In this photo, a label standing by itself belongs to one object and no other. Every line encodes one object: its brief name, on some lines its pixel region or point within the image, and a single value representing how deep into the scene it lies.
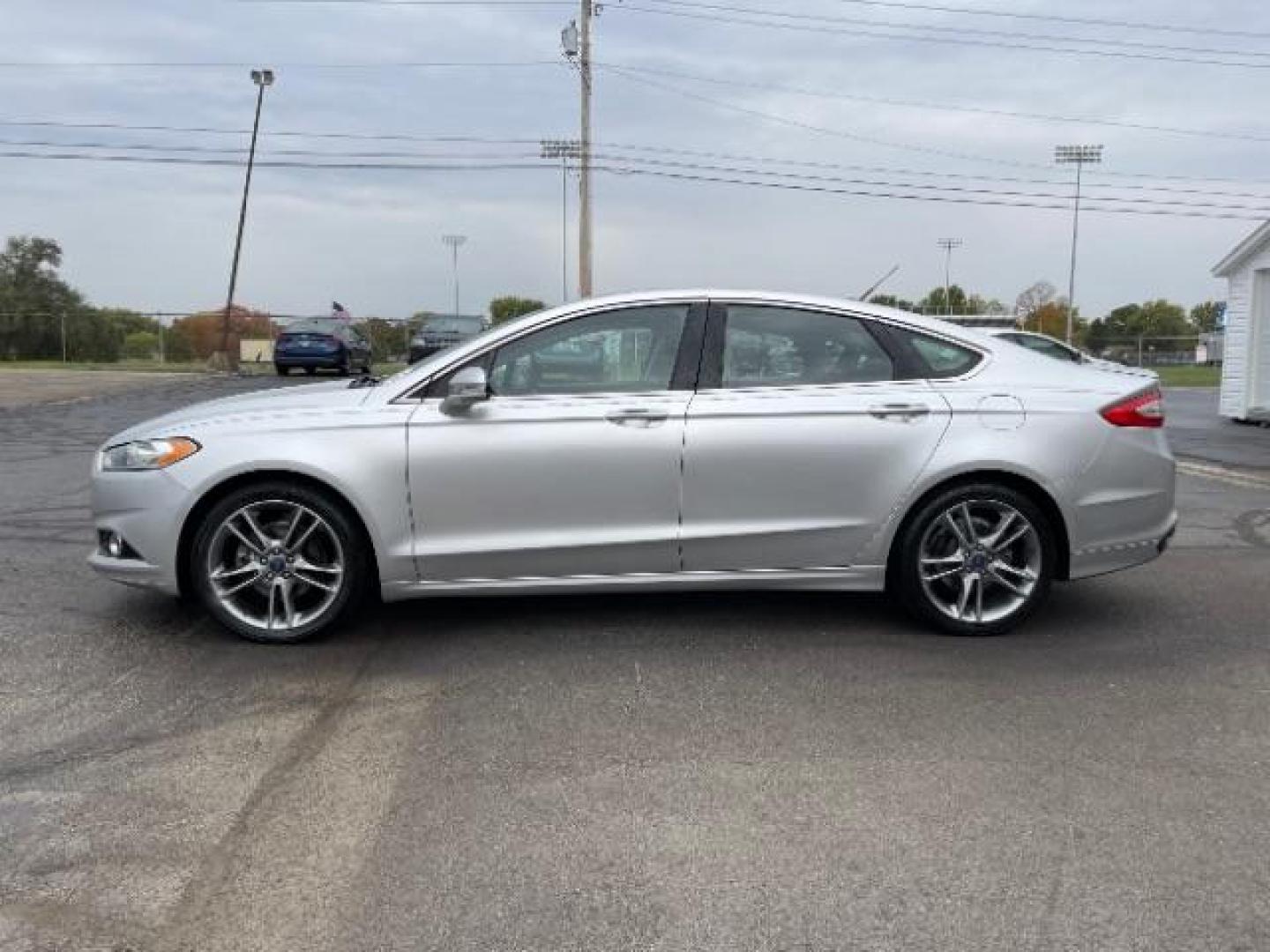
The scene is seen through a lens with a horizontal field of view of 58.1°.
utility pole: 34.33
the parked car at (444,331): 24.77
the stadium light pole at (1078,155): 67.94
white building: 19.91
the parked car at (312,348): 27.39
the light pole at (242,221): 34.50
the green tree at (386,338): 37.84
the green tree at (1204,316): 100.39
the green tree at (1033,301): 75.94
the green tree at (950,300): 79.14
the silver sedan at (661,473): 5.02
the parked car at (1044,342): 16.38
